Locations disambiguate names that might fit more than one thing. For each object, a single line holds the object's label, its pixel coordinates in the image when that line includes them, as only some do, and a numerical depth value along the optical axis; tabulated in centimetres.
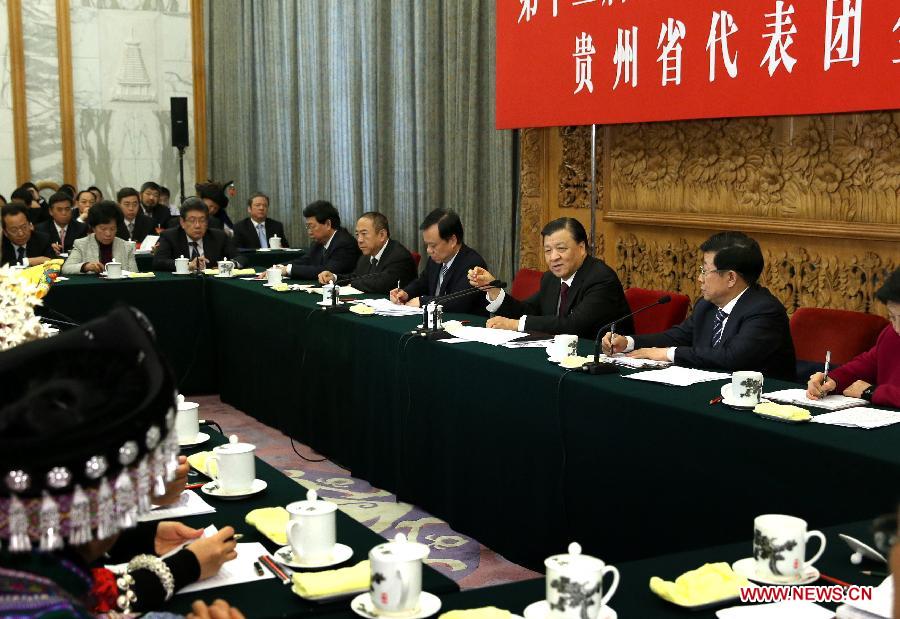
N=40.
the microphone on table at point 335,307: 495
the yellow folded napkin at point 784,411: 271
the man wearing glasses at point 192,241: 707
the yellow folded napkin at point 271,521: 199
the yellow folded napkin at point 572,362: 345
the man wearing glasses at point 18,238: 720
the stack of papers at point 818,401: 292
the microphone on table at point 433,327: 414
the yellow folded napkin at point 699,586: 159
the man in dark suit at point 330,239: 688
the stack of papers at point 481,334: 406
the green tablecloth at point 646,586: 159
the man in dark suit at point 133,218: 962
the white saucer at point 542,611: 154
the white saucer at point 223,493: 224
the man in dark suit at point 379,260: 595
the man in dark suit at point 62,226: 871
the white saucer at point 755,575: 169
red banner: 438
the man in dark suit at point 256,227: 909
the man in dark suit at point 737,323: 363
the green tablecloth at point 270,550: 169
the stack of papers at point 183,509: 214
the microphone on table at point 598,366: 337
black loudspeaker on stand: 1130
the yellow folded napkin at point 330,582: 168
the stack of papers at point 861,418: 267
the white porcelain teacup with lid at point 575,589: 149
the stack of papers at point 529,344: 393
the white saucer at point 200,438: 268
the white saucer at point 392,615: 159
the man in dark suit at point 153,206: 1073
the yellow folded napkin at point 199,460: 244
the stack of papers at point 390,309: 490
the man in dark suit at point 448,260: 521
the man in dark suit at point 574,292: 439
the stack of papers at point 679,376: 324
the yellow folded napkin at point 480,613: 153
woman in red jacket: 307
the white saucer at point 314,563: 184
